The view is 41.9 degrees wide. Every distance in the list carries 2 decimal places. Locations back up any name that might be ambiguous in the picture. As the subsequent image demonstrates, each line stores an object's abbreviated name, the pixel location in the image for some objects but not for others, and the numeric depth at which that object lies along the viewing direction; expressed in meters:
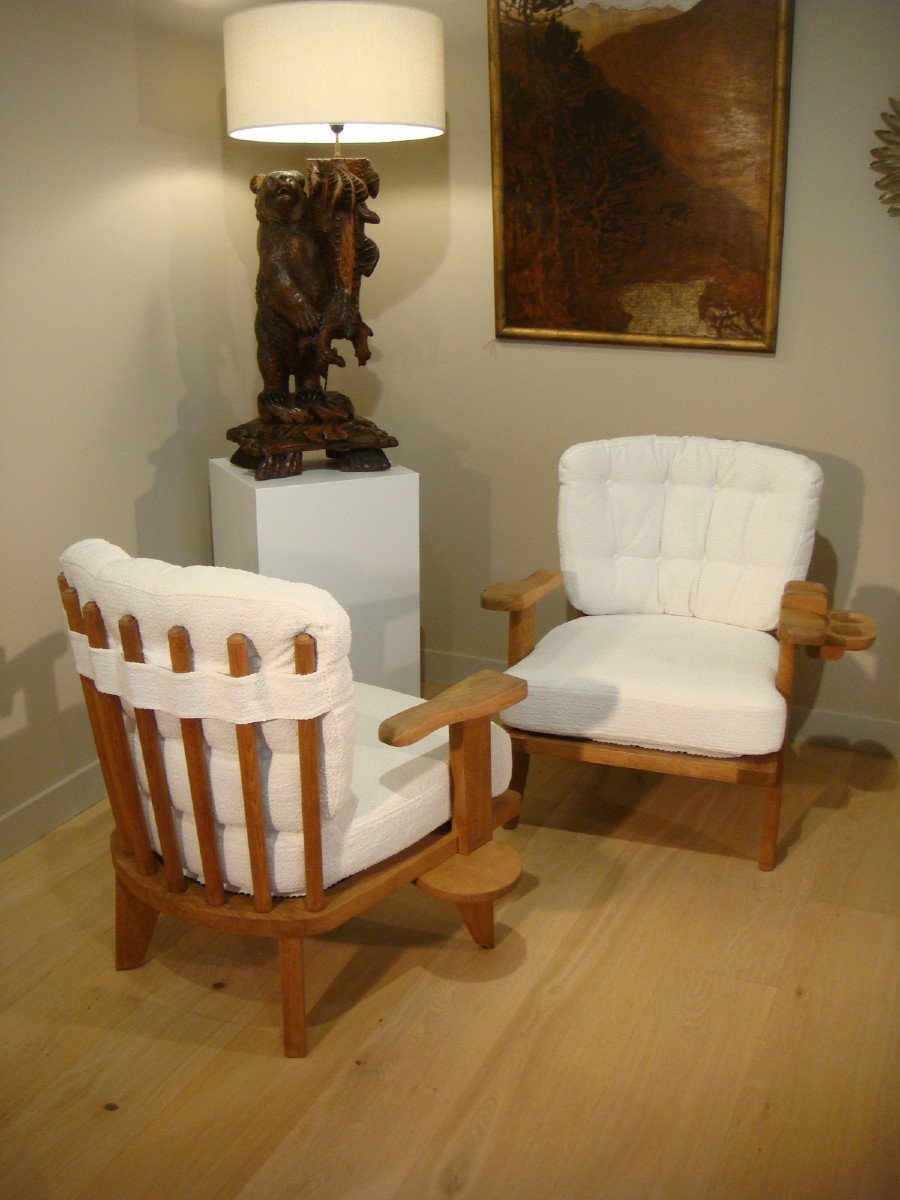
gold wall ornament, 2.83
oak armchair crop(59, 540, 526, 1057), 1.82
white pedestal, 2.93
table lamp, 2.60
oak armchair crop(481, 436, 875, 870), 2.62
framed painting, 2.96
